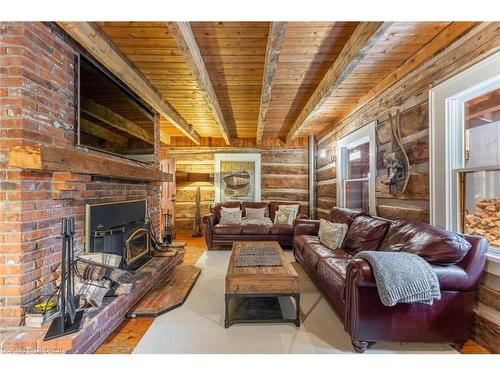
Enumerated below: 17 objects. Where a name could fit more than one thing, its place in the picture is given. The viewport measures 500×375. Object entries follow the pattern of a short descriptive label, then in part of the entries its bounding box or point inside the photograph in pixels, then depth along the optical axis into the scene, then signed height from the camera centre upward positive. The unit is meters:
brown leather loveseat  5.00 -0.92
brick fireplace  1.78 +0.11
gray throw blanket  1.71 -0.65
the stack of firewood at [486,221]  1.96 -0.27
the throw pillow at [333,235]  3.29 -0.64
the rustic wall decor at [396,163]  2.79 +0.28
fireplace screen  2.96 -0.75
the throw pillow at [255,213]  5.59 -0.58
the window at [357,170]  3.56 +0.31
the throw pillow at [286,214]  5.30 -0.57
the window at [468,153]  1.96 +0.30
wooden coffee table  2.19 -0.91
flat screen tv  2.39 +0.83
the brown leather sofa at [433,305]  1.82 -0.87
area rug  1.89 -1.22
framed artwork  6.56 +0.28
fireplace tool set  1.70 -0.84
